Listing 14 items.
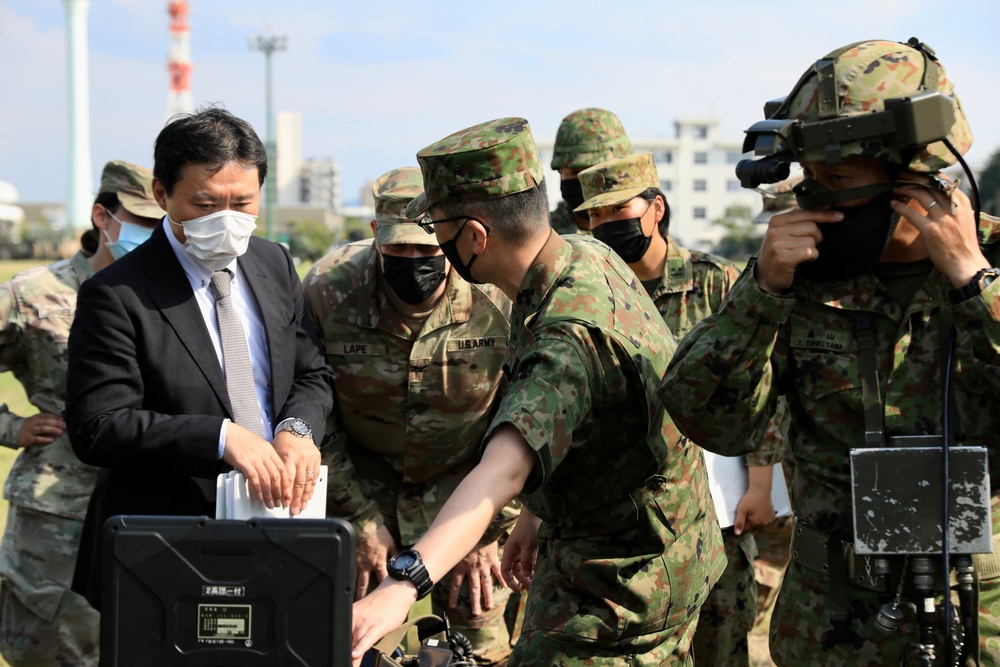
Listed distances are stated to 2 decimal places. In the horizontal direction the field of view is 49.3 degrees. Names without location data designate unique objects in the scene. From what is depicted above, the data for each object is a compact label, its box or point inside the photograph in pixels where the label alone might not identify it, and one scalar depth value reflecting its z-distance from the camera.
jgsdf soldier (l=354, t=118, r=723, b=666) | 2.74
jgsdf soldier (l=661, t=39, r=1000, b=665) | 2.33
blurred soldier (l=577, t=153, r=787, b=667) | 4.61
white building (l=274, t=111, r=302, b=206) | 150.50
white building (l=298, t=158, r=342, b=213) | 154.62
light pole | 43.67
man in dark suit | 3.12
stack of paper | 3.04
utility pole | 91.12
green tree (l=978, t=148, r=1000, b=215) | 46.34
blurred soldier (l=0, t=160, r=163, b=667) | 4.50
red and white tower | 100.81
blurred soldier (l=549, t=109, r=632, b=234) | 6.51
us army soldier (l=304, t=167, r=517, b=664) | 4.29
